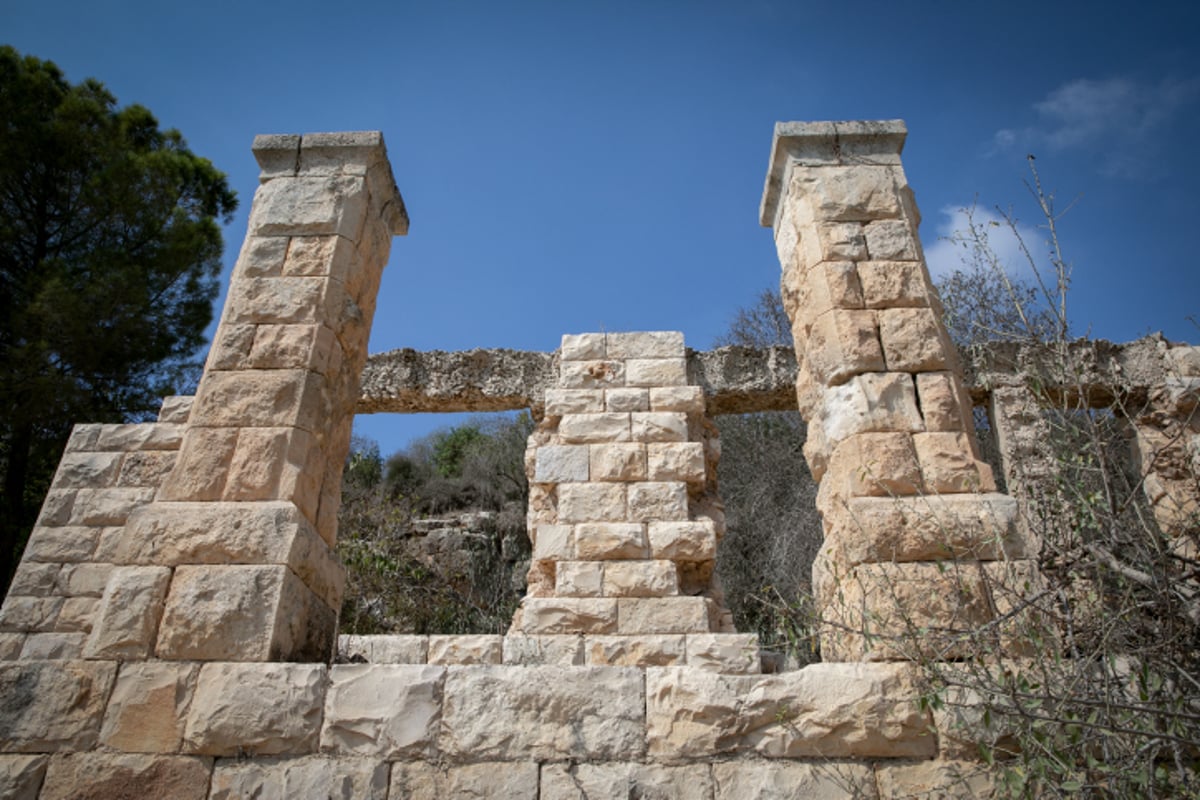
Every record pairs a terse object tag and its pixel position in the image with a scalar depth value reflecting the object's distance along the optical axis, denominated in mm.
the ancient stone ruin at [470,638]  2728
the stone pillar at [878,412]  3072
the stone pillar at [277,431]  3027
